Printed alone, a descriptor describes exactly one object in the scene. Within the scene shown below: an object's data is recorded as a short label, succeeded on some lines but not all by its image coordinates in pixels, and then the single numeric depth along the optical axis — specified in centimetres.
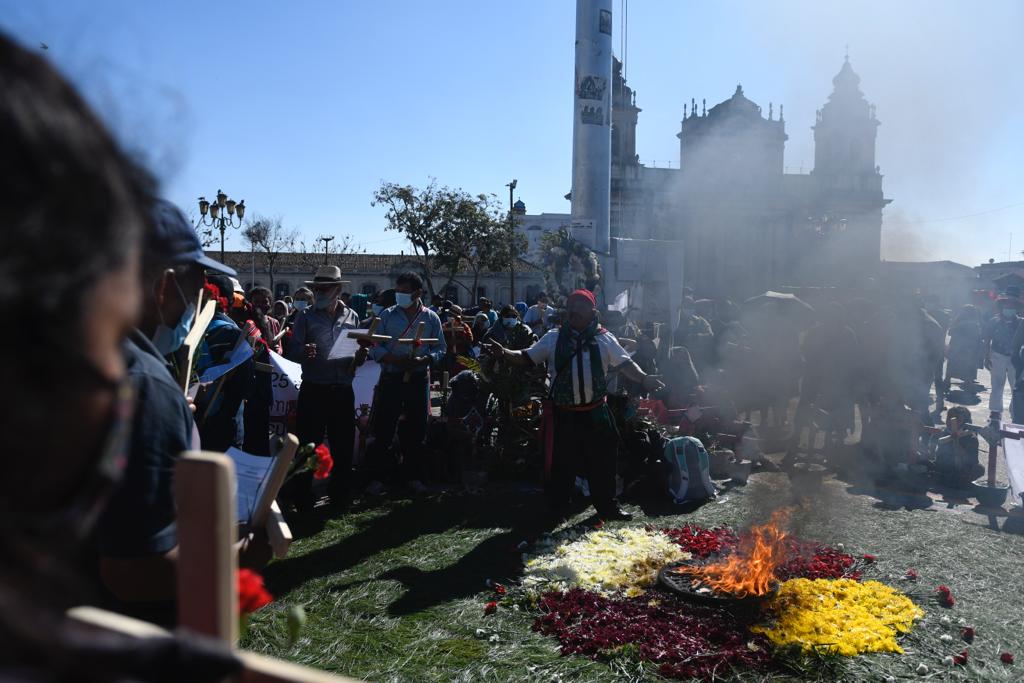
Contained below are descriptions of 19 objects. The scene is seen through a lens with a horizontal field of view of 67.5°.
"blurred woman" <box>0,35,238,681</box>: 69
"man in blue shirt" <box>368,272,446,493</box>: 844
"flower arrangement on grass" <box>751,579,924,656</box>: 473
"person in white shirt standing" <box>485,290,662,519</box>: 736
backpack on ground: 831
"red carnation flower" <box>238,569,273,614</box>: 140
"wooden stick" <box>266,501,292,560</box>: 225
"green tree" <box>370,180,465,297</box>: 3975
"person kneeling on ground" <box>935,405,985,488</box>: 924
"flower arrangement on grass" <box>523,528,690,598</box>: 580
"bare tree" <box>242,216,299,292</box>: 5103
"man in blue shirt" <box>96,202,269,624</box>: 188
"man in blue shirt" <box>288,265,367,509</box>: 758
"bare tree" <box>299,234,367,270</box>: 5878
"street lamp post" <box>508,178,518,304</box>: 3828
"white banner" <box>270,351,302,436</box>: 859
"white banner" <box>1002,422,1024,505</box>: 813
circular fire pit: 525
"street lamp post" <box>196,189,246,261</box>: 2461
